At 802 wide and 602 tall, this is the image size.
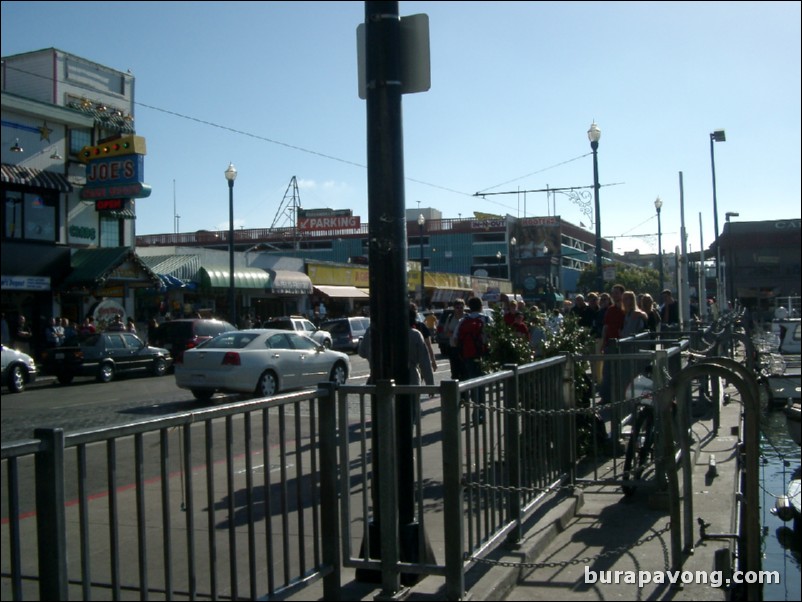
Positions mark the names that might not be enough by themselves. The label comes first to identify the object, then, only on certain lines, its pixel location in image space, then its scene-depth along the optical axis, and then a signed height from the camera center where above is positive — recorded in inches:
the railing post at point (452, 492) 177.8 -40.0
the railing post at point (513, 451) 211.5 -37.5
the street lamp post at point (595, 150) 869.2 +162.0
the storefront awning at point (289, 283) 1592.0 +55.9
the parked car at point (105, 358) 882.8 -46.2
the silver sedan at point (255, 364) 629.0 -41.2
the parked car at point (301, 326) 1134.8 -22.0
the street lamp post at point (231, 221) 1139.9 +131.0
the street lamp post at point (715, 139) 1188.5 +232.8
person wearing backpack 470.3 -18.6
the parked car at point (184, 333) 997.8 -23.1
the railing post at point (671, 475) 198.7 -42.6
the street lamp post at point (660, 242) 1463.1 +106.8
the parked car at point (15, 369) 811.4 -50.4
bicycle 267.3 -46.5
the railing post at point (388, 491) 181.9 -40.4
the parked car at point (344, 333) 1300.4 -36.5
